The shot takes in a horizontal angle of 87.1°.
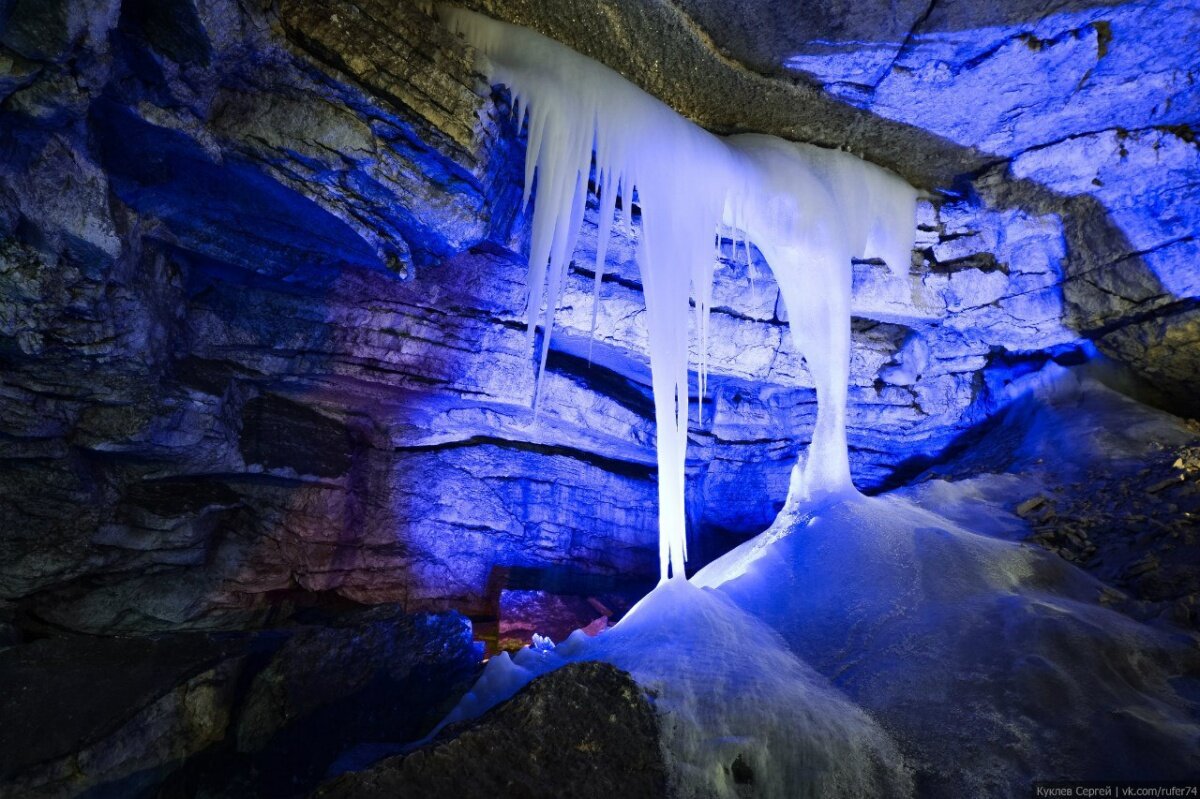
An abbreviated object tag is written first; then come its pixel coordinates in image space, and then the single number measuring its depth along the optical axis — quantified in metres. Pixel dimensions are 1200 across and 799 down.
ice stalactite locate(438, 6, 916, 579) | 6.69
